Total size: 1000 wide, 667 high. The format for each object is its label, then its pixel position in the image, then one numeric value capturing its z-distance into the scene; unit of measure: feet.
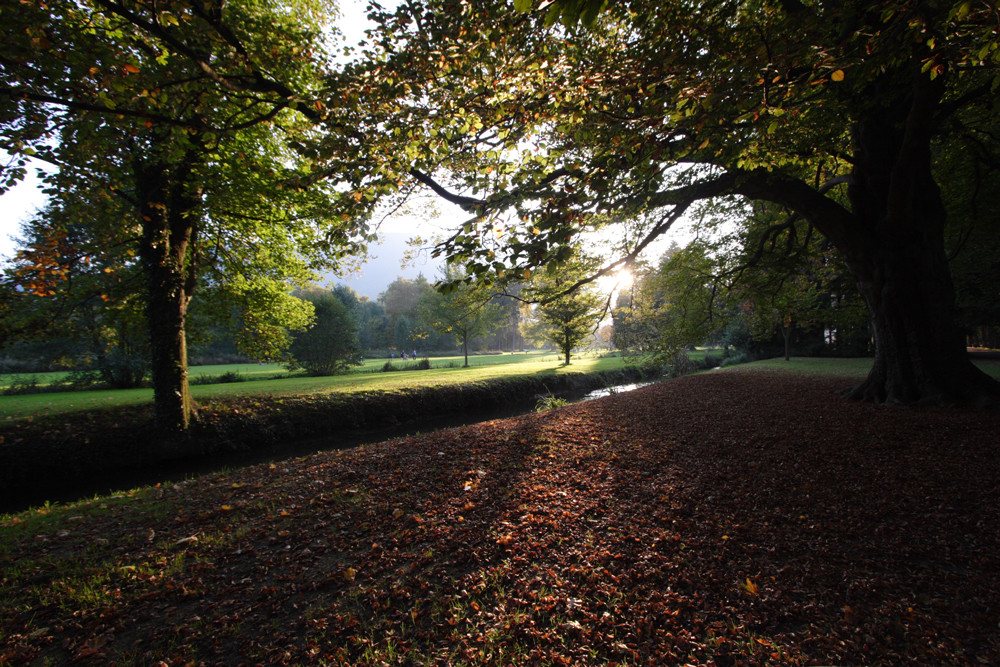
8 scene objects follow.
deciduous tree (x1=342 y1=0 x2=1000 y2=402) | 12.49
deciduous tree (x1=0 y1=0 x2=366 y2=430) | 16.10
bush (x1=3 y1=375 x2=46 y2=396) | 59.16
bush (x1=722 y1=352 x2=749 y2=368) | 100.36
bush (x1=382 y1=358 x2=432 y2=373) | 100.53
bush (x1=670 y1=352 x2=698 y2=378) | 80.64
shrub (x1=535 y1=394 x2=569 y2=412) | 48.35
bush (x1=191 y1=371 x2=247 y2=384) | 74.87
